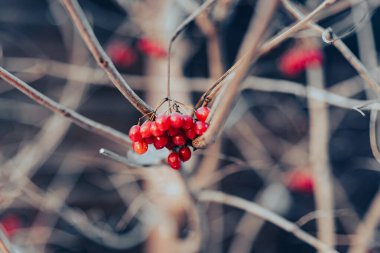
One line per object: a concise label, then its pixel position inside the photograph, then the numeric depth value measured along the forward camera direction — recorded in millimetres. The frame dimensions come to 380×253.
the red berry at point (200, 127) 487
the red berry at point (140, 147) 511
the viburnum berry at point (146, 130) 500
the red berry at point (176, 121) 489
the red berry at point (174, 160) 506
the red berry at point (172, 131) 495
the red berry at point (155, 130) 494
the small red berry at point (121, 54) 1174
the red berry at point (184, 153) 502
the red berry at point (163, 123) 491
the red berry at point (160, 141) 501
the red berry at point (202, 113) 498
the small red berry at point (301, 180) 1070
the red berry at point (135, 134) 509
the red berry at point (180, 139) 498
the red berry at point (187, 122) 490
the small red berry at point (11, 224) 1053
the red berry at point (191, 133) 491
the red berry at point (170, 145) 507
